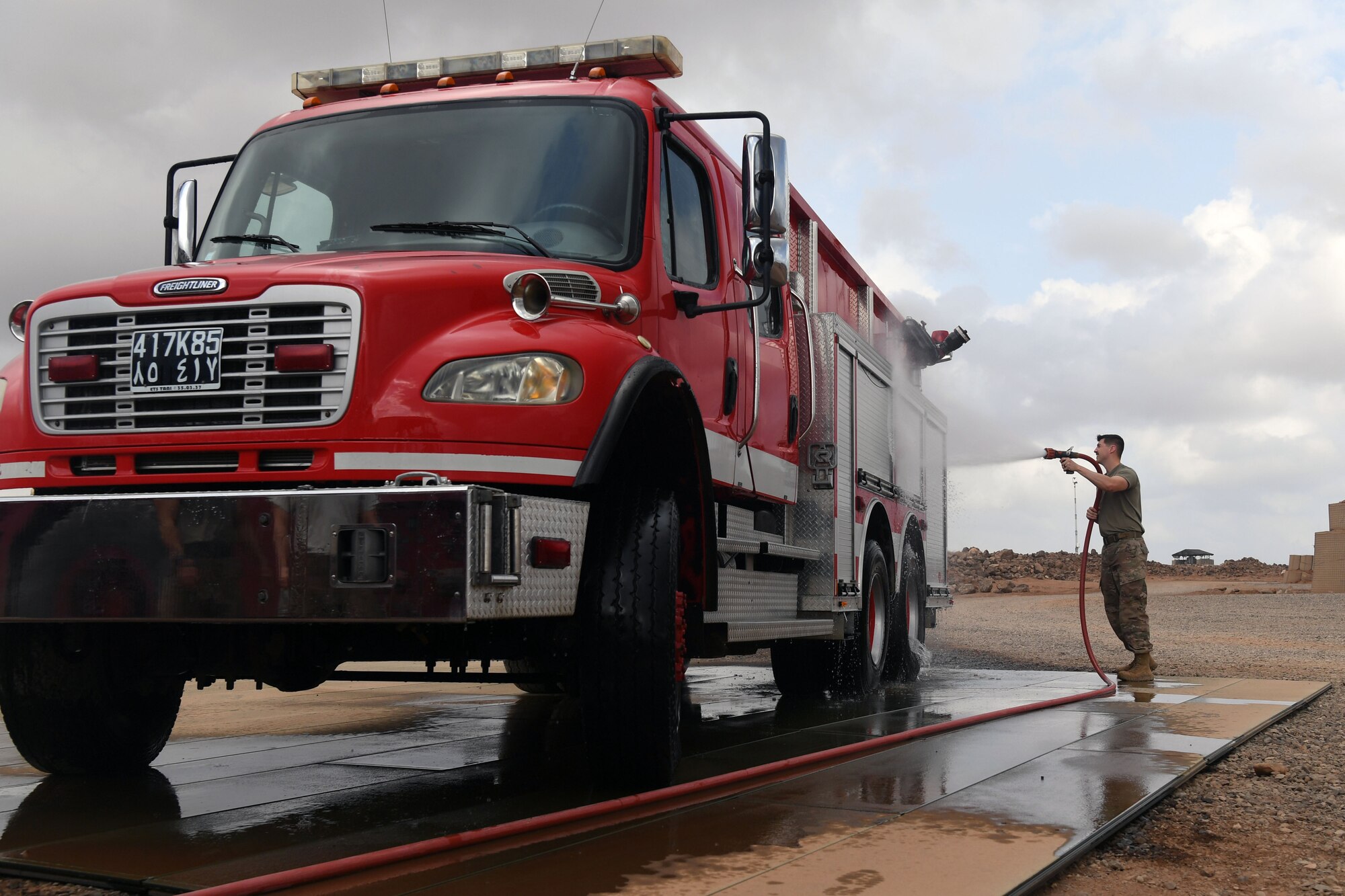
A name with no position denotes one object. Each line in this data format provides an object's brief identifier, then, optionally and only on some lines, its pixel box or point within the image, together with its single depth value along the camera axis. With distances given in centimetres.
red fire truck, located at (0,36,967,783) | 414
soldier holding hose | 1088
